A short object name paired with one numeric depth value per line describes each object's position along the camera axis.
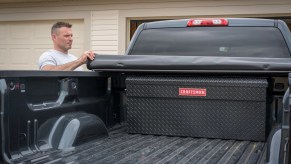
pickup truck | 2.68
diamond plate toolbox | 3.41
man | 5.23
